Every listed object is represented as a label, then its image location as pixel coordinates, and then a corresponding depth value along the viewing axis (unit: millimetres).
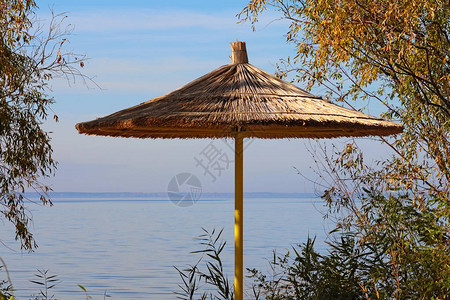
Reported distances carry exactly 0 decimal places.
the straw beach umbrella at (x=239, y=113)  8312
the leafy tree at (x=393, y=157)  10703
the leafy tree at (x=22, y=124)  13875
